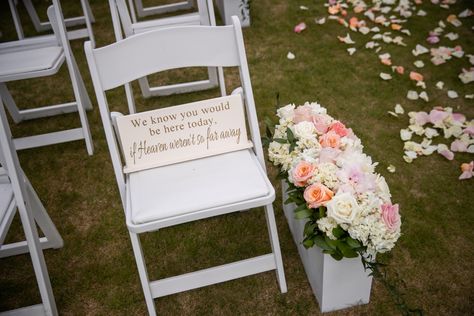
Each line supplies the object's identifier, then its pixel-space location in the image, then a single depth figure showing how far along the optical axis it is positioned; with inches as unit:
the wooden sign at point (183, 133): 67.9
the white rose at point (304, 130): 69.4
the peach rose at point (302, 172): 64.0
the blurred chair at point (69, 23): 137.3
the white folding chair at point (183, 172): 60.4
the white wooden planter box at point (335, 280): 66.1
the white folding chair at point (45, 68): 93.7
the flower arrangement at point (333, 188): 58.8
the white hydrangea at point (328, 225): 60.9
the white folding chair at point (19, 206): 66.8
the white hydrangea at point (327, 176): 63.1
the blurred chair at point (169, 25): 102.9
